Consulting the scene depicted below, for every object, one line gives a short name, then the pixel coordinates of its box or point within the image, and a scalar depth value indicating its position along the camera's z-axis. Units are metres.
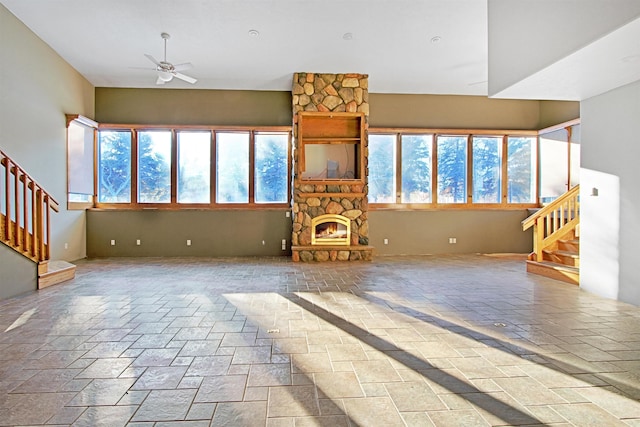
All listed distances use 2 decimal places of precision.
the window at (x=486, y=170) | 8.43
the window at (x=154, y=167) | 7.89
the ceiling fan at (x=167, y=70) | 5.59
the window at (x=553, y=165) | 7.77
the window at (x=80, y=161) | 6.97
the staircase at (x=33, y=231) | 4.24
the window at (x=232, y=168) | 8.05
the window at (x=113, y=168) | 7.83
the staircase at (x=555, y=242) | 5.48
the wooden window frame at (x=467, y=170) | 8.20
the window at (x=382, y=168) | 8.20
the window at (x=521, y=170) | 8.48
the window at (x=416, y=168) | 8.27
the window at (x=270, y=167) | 8.06
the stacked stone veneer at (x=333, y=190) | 7.18
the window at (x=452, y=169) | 8.35
